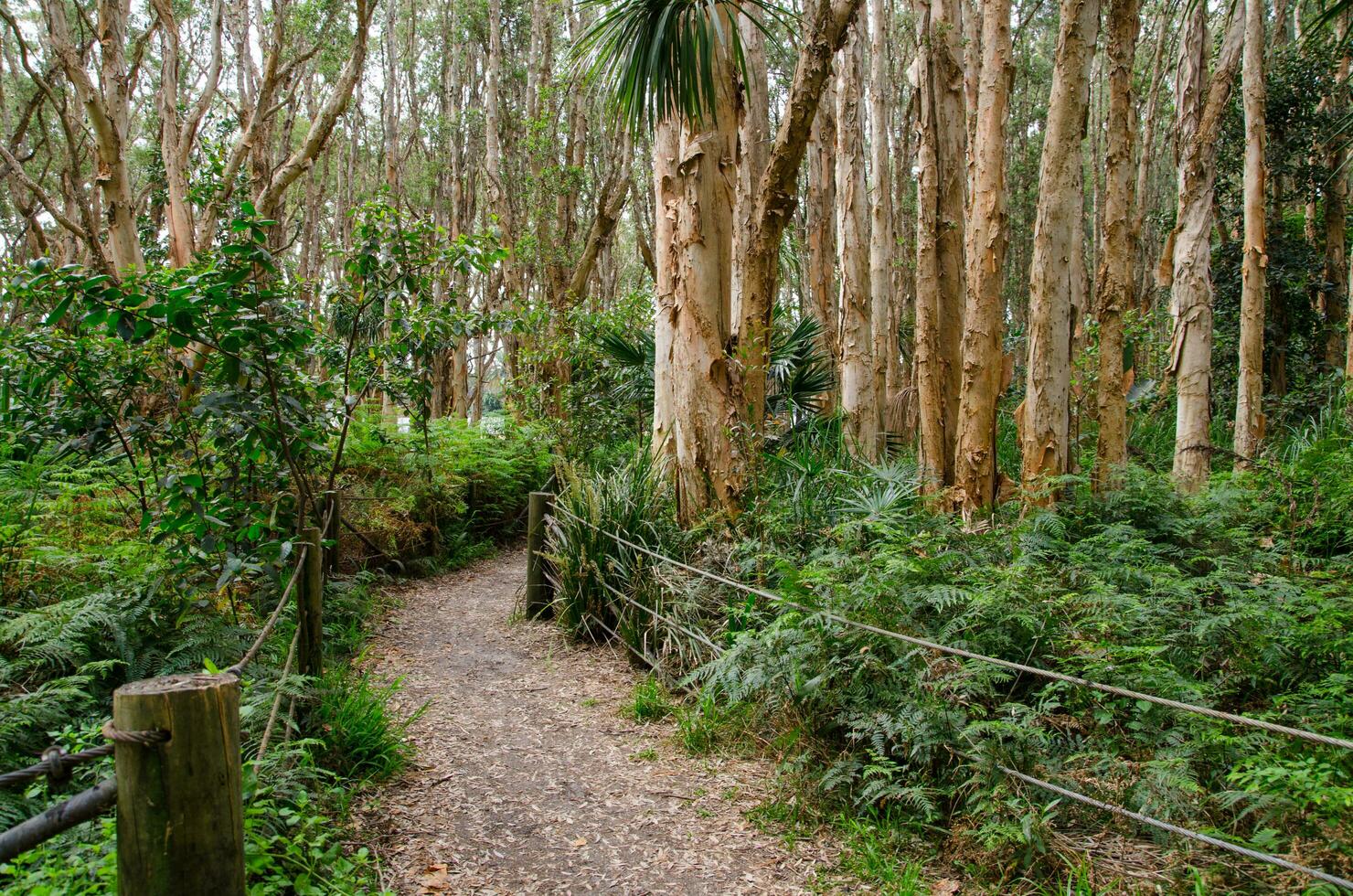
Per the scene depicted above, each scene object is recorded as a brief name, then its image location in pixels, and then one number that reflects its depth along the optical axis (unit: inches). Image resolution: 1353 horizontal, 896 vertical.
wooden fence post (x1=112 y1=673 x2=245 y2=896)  63.2
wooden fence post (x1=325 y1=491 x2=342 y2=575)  234.5
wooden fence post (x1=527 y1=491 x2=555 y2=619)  261.6
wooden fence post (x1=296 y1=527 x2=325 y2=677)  151.4
